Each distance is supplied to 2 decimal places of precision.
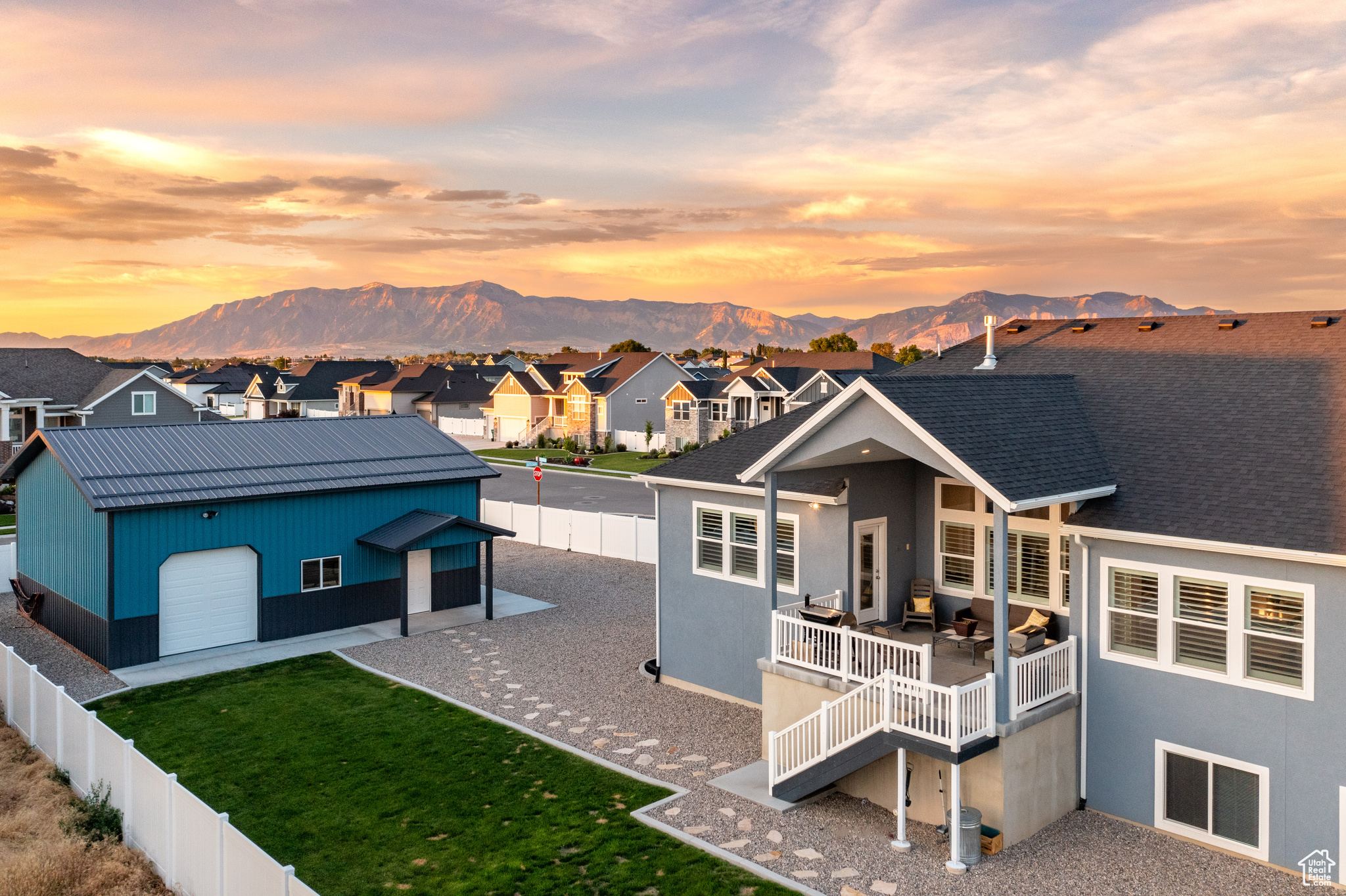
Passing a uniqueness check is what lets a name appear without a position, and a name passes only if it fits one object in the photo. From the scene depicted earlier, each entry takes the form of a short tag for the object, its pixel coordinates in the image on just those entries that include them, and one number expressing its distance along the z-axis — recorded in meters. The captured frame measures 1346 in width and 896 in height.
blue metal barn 19.72
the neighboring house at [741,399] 65.50
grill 14.20
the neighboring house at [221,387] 102.12
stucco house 11.39
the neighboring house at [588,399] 70.25
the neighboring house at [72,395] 47.44
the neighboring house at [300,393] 94.50
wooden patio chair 15.53
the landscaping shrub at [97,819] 12.18
